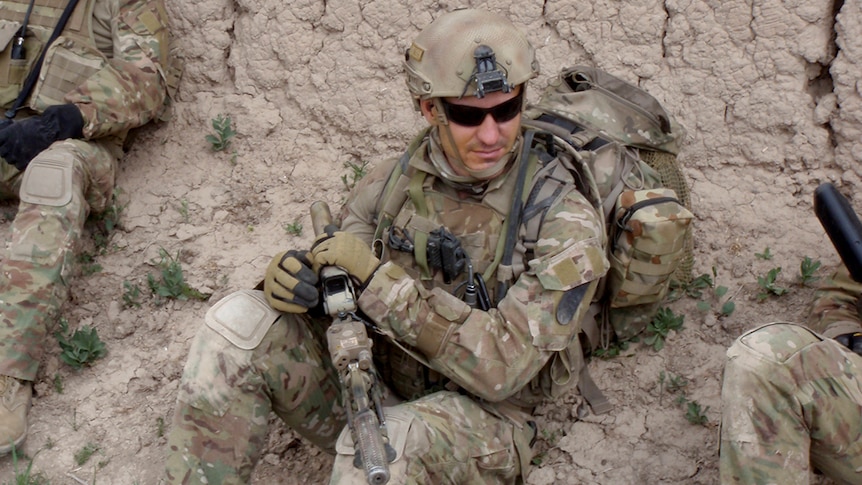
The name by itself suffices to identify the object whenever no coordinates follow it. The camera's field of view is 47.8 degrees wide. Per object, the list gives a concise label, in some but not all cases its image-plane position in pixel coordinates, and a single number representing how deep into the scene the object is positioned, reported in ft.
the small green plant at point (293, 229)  16.07
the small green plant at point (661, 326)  13.56
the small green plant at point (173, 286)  15.51
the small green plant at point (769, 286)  13.46
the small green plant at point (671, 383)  13.16
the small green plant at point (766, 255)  13.85
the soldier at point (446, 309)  10.87
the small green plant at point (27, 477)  12.98
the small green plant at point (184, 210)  16.63
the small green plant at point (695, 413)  12.68
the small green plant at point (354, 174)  16.26
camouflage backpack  11.84
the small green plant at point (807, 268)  13.33
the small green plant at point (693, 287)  13.78
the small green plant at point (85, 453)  13.79
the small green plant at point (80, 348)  14.75
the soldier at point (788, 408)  9.63
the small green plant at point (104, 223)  16.49
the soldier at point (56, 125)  14.20
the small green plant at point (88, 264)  16.06
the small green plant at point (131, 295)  15.52
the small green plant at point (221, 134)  17.06
